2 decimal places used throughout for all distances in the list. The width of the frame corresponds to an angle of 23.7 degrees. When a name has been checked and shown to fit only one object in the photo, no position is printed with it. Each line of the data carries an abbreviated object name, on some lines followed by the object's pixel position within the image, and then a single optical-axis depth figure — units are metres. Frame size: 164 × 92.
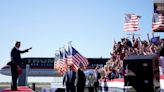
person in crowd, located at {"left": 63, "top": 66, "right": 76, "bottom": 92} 16.45
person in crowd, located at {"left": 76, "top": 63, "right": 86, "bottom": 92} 15.94
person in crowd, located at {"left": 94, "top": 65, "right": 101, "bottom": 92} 19.36
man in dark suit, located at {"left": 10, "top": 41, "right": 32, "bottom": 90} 13.52
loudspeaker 8.52
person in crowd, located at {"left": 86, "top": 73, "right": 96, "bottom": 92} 19.34
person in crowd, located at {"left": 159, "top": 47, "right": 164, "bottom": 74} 11.70
